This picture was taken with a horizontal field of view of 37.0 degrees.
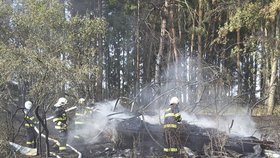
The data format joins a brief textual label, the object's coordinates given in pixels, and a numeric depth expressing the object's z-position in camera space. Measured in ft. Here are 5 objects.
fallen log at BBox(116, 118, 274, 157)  37.27
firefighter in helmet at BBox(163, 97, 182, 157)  35.93
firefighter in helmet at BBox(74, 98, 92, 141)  42.01
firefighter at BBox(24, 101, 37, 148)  41.73
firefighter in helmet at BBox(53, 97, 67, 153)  37.90
